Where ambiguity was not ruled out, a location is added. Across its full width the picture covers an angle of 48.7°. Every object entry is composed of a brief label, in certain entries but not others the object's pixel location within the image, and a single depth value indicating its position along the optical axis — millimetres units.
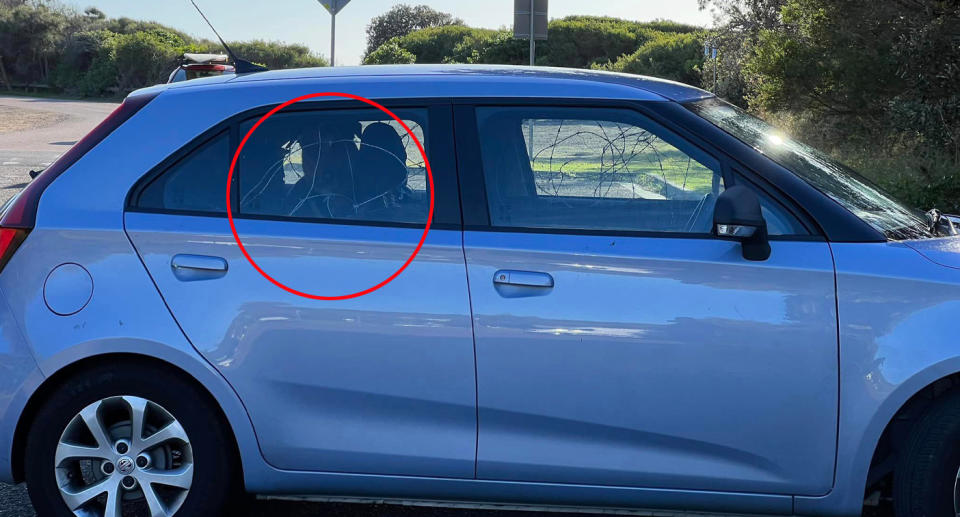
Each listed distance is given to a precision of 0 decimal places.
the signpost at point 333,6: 13555
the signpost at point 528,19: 16625
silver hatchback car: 3404
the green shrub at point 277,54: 50000
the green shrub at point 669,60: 40594
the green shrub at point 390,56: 35281
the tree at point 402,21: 74938
